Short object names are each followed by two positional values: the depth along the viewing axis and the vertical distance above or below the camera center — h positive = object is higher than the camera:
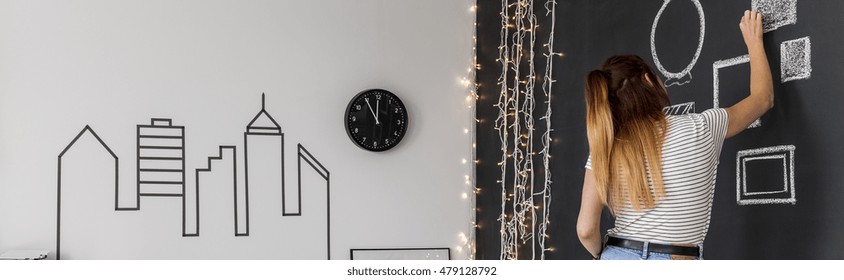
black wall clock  3.92 +0.16
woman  2.12 -0.03
